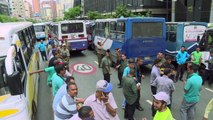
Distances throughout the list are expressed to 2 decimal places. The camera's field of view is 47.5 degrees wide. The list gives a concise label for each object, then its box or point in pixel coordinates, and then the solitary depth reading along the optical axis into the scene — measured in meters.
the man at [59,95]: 4.38
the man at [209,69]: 10.08
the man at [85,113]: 3.28
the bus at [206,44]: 10.61
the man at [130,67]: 7.00
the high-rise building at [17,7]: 164.38
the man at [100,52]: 13.77
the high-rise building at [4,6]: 82.24
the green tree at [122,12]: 38.12
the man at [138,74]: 7.61
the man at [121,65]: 9.26
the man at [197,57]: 10.22
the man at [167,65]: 7.07
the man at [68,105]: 4.04
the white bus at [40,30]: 32.84
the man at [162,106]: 3.71
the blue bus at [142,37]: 11.63
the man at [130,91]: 6.22
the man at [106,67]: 9.13
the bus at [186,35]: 12.86
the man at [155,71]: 6.89
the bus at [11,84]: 4.00
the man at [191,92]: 5.56
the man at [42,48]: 16.19
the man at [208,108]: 5.03
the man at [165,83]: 5.91
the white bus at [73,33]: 17.66
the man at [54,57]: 8.11
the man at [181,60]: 10.70
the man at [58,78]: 5.38
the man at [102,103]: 3.98
